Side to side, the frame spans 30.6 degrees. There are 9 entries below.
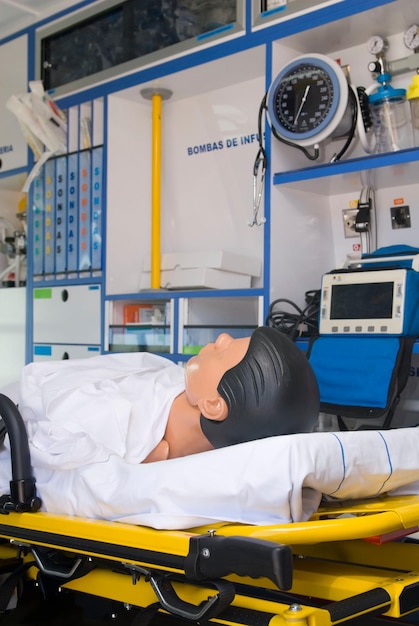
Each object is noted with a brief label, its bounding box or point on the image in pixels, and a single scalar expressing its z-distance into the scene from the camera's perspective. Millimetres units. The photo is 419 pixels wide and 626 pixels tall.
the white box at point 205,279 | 3105
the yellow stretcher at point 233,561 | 1159
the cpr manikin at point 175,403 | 1402
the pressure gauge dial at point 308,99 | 2648
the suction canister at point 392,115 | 2717
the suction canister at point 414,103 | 2590
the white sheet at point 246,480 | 1239
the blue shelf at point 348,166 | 2488
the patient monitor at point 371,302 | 2416
